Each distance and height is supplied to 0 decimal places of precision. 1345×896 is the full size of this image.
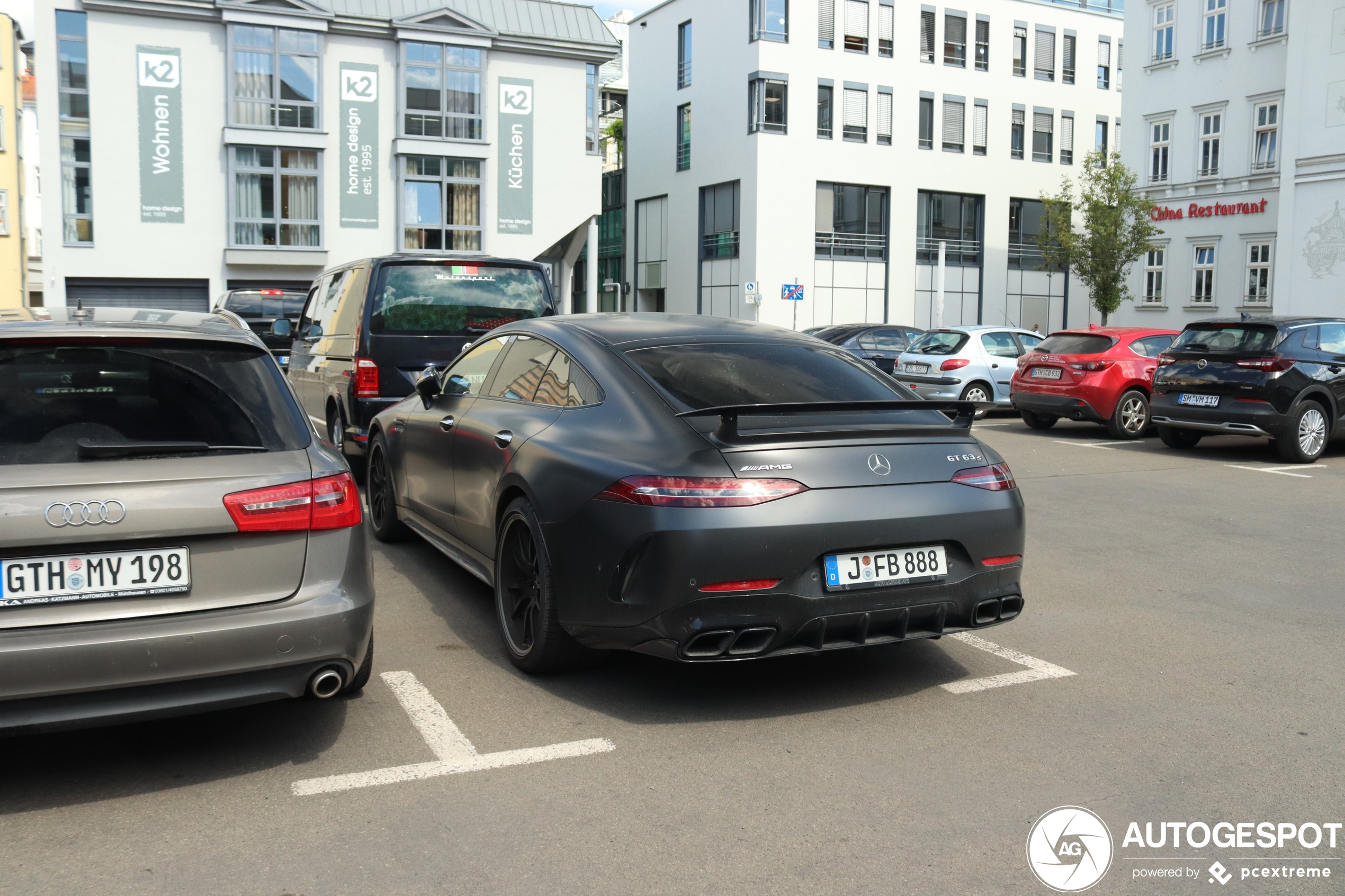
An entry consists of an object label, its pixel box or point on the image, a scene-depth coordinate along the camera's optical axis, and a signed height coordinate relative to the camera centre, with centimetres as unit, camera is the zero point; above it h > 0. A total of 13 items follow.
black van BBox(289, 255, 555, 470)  932 +12
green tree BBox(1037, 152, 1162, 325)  3681 +338
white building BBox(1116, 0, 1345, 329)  3142 +550
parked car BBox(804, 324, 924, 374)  2156 -4
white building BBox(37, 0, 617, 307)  3372 +588
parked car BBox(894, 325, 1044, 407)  1902 -34
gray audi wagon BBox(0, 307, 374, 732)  346 -61
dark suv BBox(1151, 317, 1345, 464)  1298 -45
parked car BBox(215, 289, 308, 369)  1939 +47
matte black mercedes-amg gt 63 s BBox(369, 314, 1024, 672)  427 -63
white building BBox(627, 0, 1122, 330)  4431 +753
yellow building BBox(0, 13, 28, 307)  4772 +614
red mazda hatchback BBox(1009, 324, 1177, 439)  1552 -48
